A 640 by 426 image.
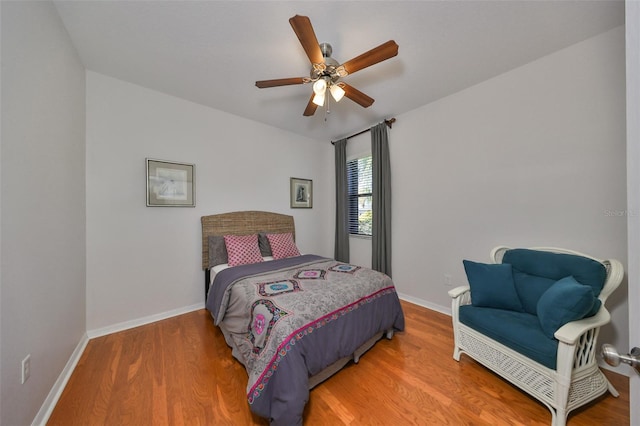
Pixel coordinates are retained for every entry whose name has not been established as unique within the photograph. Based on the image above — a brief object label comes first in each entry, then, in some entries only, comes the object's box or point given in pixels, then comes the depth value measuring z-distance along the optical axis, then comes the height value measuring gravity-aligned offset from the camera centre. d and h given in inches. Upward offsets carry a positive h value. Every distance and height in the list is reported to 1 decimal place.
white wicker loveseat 52.2 -31.5
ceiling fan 57.1 +45.1
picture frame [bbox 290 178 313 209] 151.8 +14.0
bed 51.8 -30.9
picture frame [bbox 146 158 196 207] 100.8 +14.3
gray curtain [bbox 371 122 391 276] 129.7 +7.6
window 147.8 +12.5
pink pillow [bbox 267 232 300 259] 122.6 -18.3
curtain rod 127.8 +52.4
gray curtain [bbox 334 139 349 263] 156.9 +5.0
